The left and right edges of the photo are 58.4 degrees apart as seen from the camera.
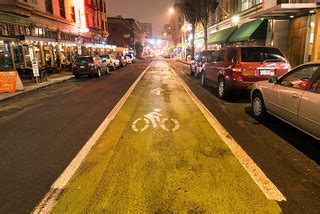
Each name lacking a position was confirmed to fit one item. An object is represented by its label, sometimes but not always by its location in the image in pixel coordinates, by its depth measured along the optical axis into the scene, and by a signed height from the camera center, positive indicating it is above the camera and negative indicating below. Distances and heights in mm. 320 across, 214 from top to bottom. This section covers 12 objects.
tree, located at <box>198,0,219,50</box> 36781 +5123
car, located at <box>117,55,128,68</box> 38703 -1592
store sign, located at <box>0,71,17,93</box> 15000 -1526
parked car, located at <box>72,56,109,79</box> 22531 -1232
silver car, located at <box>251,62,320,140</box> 5305 -1162
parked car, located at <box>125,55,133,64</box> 48141 -1777
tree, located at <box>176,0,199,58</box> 39012 +5474
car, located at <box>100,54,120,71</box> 30391 -1282
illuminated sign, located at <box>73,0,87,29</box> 37625 +5028
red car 9906 -665
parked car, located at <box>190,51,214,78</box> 18762 -1036
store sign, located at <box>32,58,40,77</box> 18256 -1004
